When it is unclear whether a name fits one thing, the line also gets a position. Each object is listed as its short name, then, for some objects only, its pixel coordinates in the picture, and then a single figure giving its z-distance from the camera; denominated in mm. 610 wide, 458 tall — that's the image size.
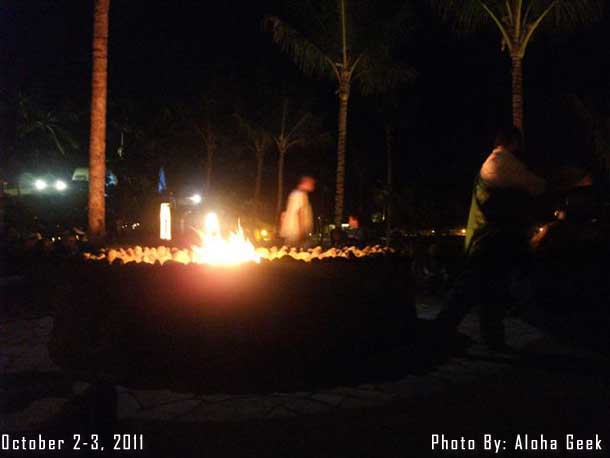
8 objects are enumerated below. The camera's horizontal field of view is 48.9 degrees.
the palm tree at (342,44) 18859
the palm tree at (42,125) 37344
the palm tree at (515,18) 14703
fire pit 5289
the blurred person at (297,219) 9664
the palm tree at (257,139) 37344
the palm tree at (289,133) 35906
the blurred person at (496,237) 5934
